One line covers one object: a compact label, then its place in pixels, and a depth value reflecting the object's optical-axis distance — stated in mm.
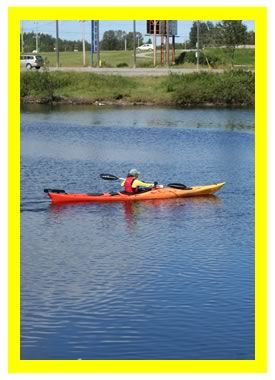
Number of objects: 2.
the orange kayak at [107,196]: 27281
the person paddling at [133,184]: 27312
